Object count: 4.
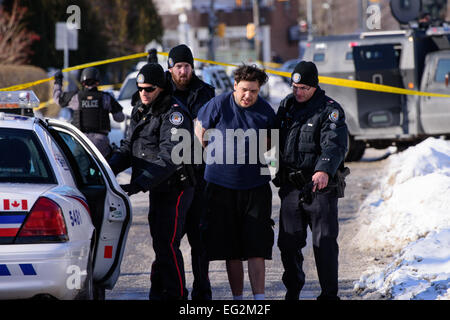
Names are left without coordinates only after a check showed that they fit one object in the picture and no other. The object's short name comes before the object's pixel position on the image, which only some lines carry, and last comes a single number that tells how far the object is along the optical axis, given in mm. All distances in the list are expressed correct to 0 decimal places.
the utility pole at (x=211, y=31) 45031
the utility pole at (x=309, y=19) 57606
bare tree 25688
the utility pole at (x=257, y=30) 53791
